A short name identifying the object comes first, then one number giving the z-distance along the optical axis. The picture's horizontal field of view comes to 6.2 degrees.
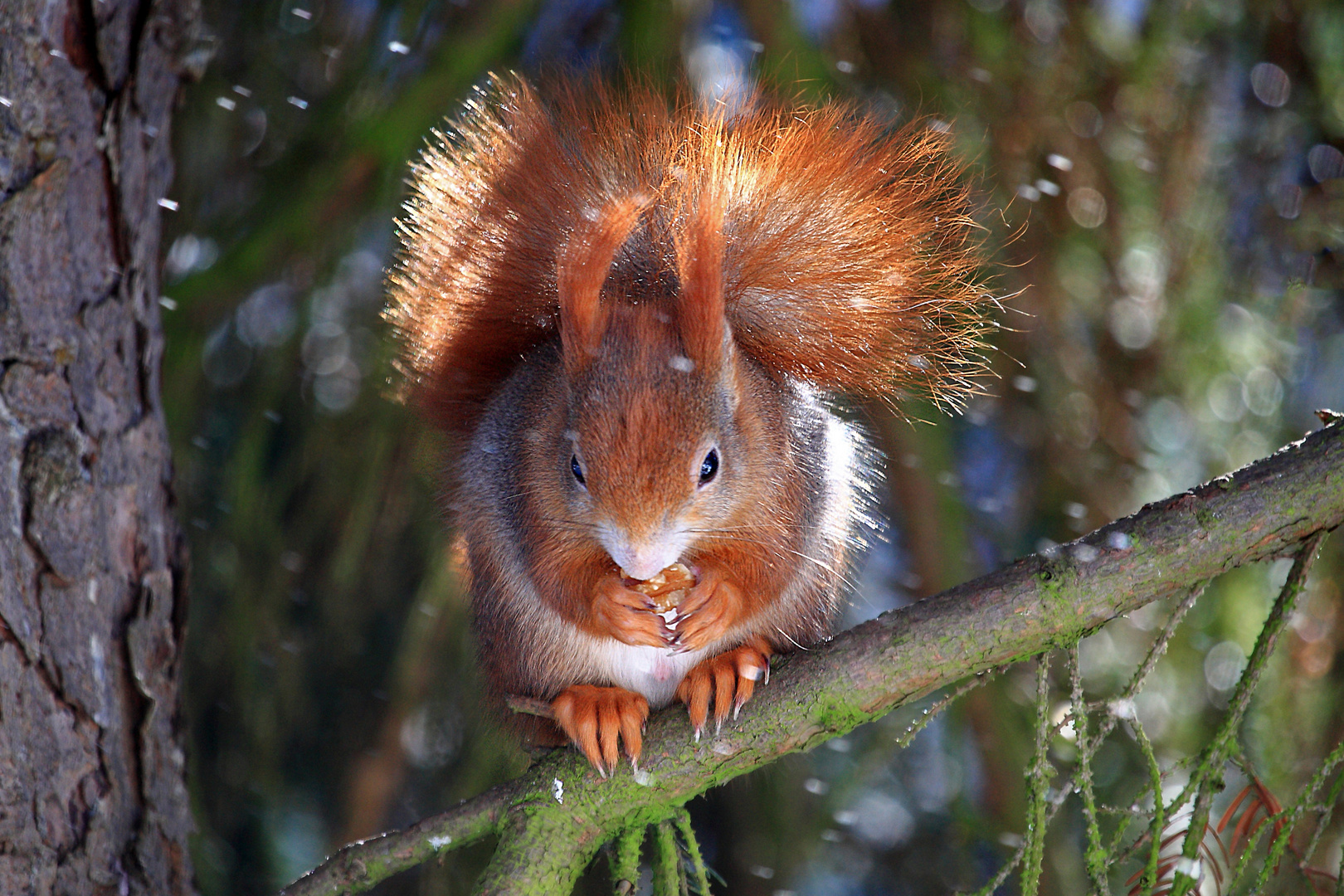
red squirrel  2.46
